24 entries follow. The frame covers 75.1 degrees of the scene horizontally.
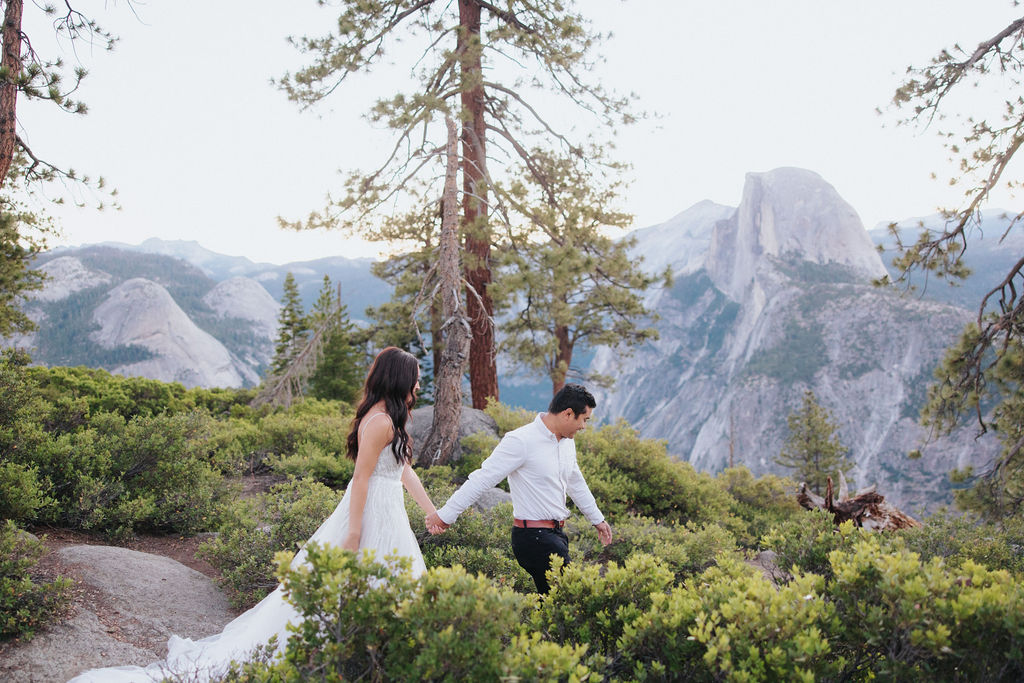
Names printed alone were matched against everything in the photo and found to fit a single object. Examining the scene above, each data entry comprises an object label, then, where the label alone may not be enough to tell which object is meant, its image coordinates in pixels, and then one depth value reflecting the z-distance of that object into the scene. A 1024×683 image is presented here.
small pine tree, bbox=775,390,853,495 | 35.97
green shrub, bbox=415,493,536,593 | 5.39
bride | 3.68
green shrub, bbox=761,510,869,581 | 4.05
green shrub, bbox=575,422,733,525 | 9.51
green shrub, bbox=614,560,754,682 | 2.82
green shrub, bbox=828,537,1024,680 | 2.60
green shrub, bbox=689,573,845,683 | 2.56
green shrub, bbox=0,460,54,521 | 5.51
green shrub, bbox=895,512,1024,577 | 6.42
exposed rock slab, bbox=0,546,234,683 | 3.96
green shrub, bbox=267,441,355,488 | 8.67
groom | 4.23
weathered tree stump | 10.09
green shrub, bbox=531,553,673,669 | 3.27
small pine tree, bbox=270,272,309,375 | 35.97
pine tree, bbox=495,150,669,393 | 11.24
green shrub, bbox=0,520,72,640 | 4.04
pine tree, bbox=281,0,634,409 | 10.98
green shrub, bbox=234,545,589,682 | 2.51
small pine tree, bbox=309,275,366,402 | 27.66
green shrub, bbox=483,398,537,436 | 11.24
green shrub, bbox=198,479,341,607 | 5.35
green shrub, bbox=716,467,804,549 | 11.05
